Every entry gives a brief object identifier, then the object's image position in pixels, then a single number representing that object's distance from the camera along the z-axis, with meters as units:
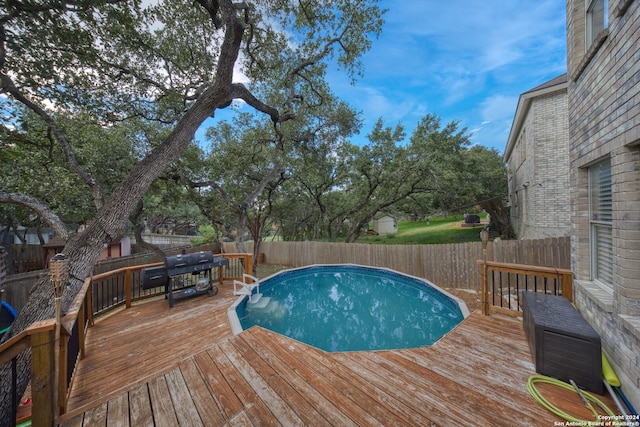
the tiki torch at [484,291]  3.57
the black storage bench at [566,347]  2.02
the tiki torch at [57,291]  1.74
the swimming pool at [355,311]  4.44
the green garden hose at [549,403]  1.77
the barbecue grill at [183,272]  4.41
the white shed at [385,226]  25.42
